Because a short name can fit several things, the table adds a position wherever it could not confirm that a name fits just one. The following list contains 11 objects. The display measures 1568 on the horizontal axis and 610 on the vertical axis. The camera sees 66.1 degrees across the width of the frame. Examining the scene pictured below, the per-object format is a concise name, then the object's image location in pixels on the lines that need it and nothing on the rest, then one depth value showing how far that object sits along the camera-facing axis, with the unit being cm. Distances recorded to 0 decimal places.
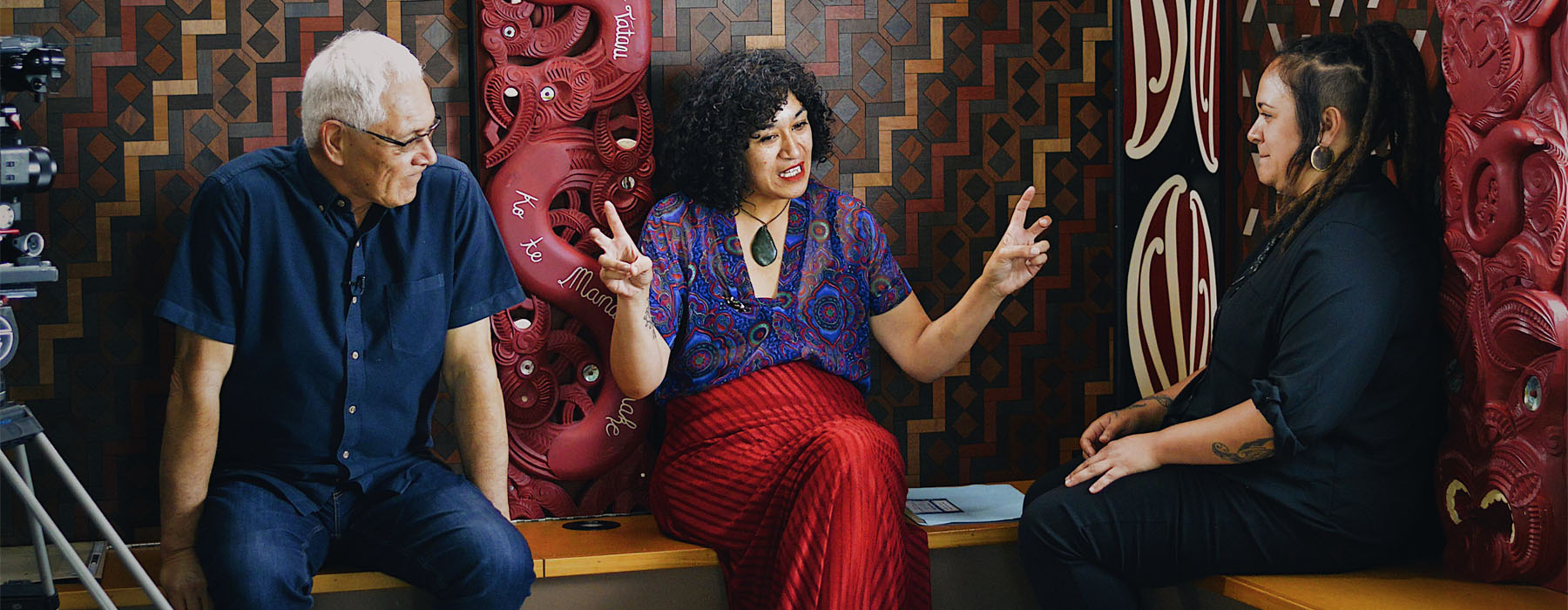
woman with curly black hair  289
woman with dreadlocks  246
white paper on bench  323
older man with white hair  267
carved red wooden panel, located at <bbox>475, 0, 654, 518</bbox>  329
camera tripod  223
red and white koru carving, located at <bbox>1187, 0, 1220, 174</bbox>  347
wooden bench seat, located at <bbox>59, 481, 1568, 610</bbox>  239
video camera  237
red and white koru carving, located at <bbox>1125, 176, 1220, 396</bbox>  353
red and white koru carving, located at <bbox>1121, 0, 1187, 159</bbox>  352
